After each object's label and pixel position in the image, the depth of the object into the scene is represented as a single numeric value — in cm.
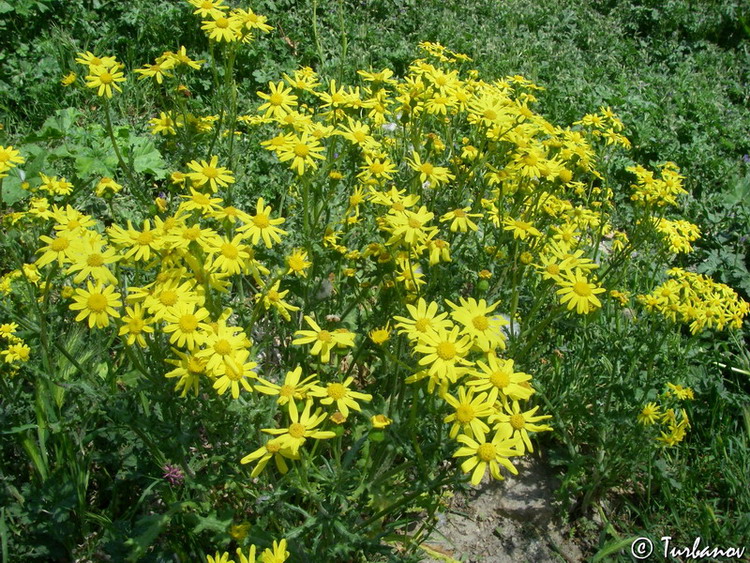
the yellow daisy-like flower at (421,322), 35
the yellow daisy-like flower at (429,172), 48
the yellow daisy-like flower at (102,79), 45
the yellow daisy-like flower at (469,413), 32
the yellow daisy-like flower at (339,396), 34
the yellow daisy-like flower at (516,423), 33
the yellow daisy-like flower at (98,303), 34
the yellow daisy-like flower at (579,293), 41
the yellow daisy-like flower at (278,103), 48
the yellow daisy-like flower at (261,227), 39
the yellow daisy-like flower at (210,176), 41
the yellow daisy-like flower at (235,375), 32
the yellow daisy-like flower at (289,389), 33
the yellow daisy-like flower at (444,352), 33
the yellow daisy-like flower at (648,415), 47
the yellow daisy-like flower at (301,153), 44
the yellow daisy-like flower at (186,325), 33
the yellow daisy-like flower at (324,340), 36
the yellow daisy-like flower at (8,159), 41
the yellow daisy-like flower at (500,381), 33
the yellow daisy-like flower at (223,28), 46
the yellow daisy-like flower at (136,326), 34
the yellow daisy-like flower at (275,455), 32
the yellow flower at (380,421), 34
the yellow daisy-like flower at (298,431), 32
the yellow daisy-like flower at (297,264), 41
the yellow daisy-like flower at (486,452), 32
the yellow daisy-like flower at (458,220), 43
